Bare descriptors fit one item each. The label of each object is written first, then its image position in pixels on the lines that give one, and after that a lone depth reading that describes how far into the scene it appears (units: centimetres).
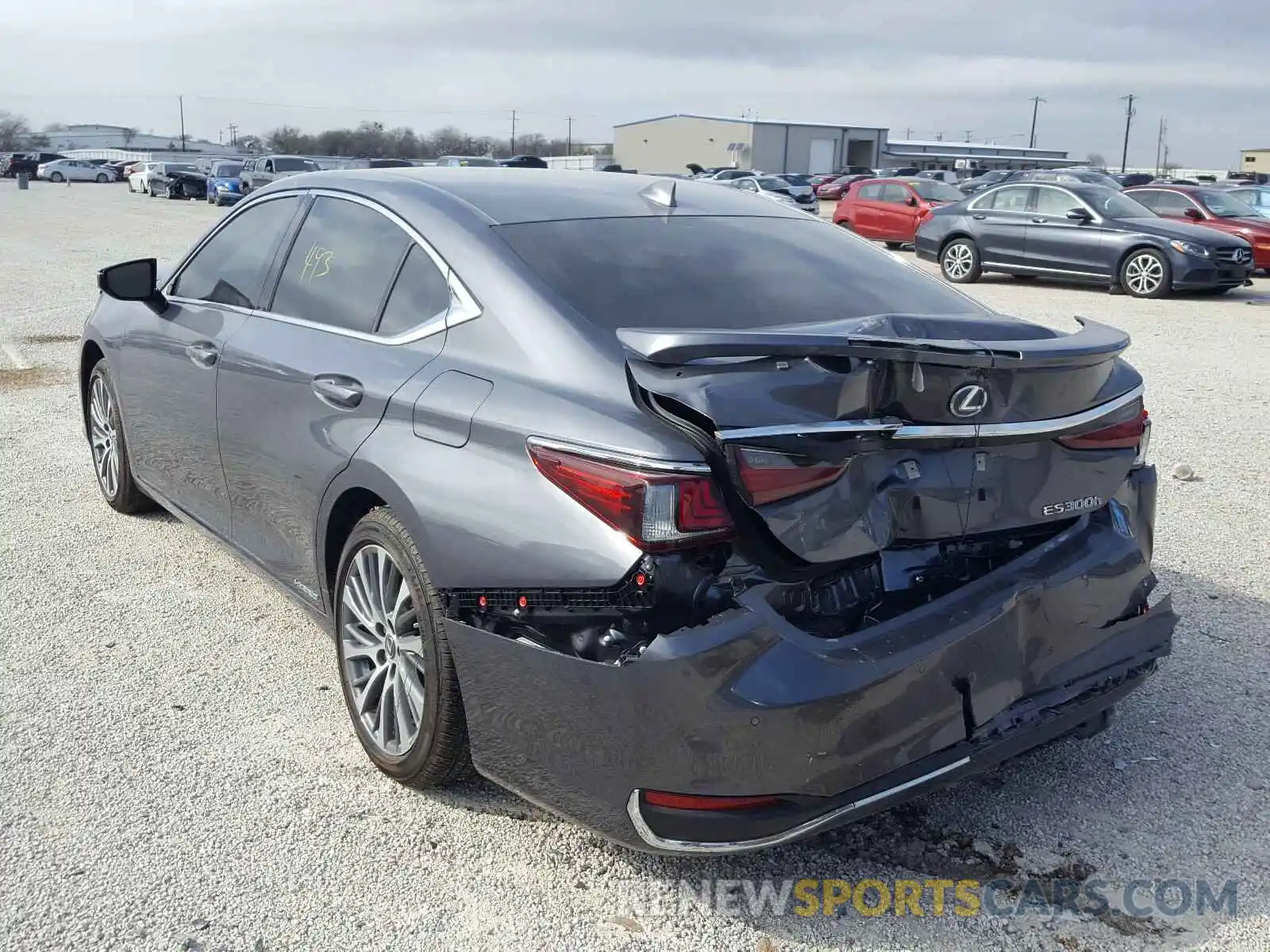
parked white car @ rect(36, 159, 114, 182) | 6838
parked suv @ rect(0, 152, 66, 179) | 7294
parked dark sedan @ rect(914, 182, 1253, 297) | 1559
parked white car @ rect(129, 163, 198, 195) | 4672
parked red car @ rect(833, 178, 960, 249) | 2239
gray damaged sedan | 258
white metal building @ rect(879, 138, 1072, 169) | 8712
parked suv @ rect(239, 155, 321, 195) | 3744
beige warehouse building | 8856
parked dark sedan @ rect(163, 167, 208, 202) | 4444
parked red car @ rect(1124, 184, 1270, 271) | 1858
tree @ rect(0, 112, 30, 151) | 12569
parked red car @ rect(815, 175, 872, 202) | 4982
